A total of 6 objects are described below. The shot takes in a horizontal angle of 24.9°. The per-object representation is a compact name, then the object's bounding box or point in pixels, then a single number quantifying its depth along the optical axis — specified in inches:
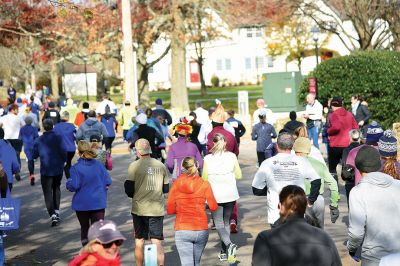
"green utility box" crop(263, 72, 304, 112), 1485.0
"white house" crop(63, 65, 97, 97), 3363.9
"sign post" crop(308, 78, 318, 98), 1006.2
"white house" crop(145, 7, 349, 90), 3348.9
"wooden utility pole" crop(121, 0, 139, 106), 1089.4
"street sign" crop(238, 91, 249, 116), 1414.9
